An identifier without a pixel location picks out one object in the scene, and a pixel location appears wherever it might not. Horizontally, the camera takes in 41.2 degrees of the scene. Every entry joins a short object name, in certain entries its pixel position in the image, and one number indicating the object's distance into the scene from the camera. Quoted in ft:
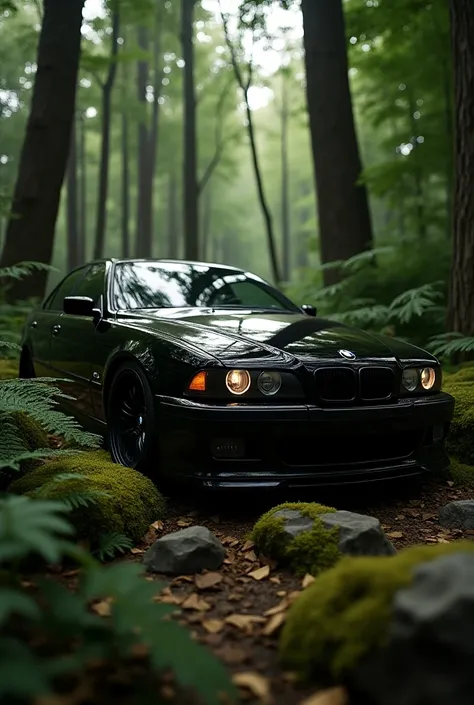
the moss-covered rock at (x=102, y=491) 9.68
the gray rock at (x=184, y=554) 8.87
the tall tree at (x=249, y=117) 48.16
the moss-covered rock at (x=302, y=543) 8.61
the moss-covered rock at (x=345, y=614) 5.59
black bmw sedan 10.94
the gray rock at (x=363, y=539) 8.59
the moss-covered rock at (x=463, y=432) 15.16
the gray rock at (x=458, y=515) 11.14
